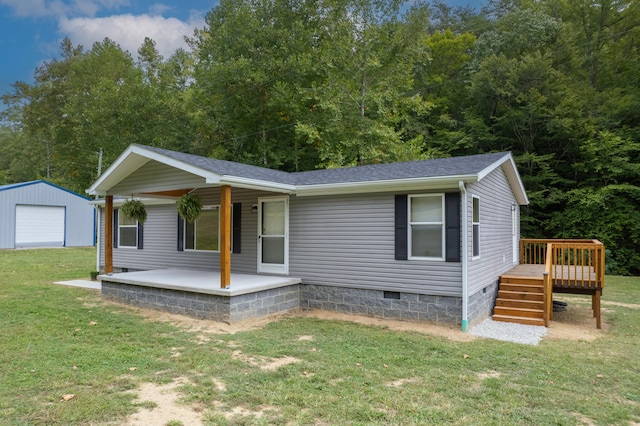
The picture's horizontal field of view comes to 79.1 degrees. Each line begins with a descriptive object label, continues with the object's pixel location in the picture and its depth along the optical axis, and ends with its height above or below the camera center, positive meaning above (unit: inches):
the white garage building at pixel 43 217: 796.6 +4.3
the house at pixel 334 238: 262.7 -13.1
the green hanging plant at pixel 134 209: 351.6 +9.5
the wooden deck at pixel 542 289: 278.8 -51.4
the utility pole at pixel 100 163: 875.4 +127.4
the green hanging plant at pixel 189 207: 319.6 +10.9
